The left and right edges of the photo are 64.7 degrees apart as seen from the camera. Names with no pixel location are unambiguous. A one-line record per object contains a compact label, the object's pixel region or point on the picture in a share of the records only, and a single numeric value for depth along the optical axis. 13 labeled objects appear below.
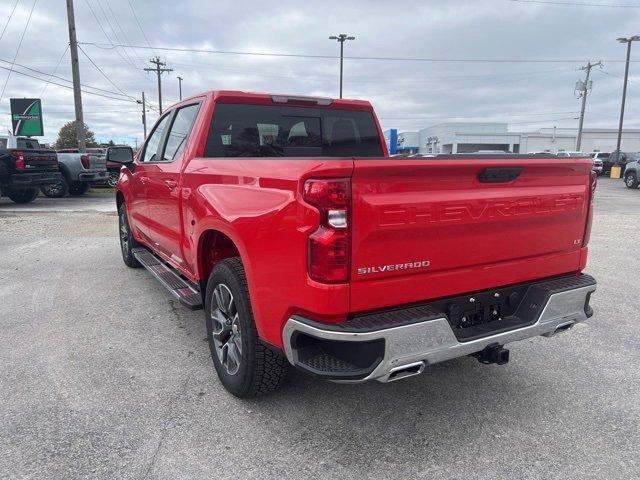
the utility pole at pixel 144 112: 60.33
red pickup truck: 2.31
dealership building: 63.78
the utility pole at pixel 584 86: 54.16
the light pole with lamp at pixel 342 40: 35.44
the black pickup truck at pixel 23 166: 12.55
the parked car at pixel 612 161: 34.88
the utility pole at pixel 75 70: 21.08
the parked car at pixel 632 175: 22.69
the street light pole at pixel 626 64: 38.93
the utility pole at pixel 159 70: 57.69
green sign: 23.77
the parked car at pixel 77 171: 15.83
